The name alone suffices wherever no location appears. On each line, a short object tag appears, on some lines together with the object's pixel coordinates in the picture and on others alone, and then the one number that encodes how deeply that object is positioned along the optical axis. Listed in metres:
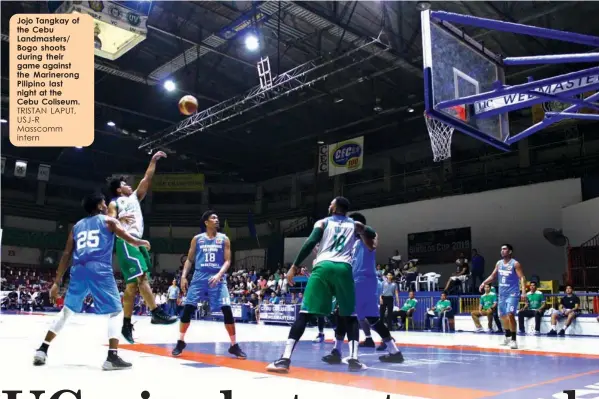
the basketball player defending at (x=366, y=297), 6.67
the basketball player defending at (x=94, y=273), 5.37
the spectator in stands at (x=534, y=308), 15.13
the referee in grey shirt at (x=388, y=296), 14.80
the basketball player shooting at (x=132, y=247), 6.88
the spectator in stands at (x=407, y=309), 17.09
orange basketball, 10.27
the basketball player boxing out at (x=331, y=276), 5.58
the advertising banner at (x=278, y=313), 19.55
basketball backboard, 6.75
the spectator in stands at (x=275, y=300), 20.80
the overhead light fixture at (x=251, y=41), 17.61
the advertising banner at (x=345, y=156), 24.49
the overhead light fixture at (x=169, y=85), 21.41
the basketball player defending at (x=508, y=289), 9.80
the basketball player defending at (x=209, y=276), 6.83
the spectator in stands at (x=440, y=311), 16.75
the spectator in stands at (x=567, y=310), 14.54
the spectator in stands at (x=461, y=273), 18.77
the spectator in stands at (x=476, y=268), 19.42
